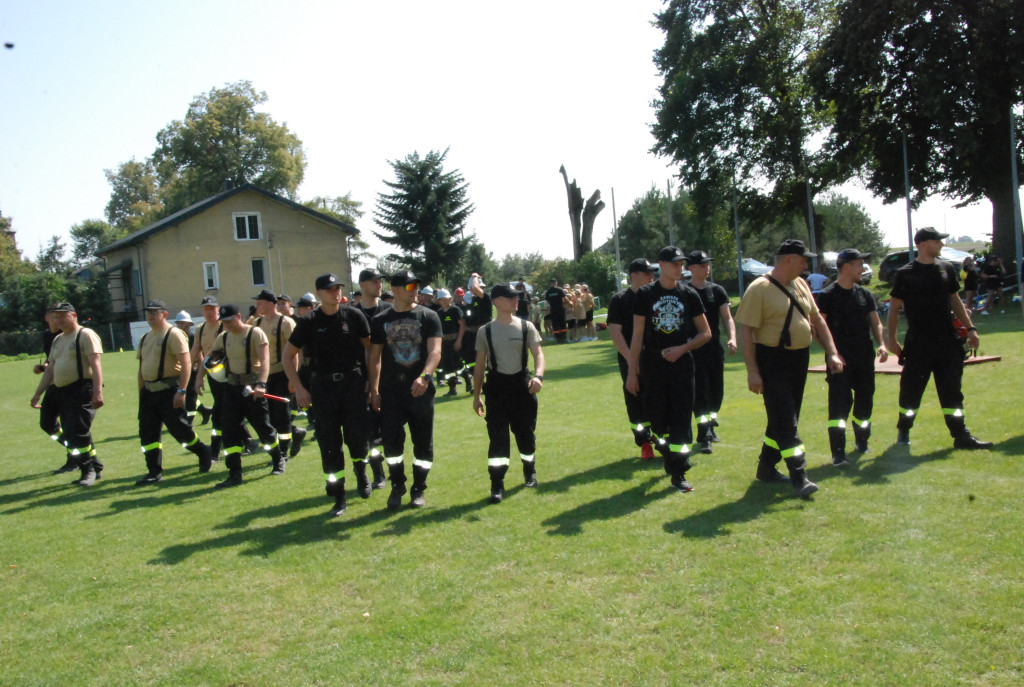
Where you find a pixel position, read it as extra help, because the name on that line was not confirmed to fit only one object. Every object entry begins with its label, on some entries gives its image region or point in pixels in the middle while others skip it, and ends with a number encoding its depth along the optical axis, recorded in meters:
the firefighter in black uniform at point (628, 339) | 8.62
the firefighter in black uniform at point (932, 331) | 8.13
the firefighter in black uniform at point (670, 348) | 7.46
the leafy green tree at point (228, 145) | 68.44
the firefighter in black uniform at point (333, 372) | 7.50
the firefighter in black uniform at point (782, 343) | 6.93
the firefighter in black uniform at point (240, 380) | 9.36
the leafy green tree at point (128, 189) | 96.81
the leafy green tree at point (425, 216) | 55.00
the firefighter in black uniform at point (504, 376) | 7.76
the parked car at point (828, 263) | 42.61
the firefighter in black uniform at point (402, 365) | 7.54
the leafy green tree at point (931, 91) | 27.34
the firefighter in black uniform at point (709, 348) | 8.73
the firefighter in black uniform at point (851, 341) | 7.89
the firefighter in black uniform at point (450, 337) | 15.67
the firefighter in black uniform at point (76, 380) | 10.16
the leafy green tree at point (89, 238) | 96.55
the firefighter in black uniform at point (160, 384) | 9.84
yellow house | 52.62
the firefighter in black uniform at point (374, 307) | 8.34
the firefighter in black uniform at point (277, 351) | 10.25
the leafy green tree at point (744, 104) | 39.50
